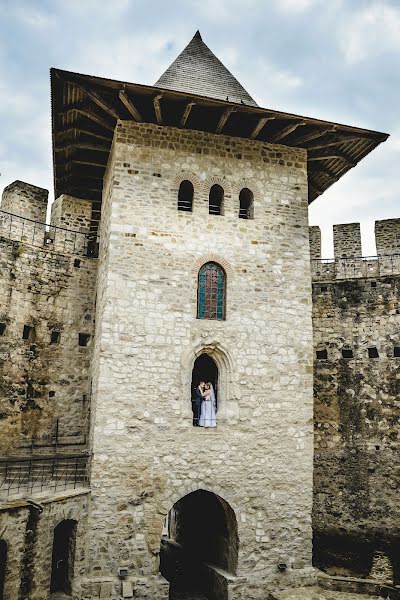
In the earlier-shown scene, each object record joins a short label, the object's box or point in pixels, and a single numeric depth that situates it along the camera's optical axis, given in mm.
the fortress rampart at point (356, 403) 12109
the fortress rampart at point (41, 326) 11625
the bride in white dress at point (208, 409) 10352
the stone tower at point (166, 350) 9531
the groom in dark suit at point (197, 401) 10594
